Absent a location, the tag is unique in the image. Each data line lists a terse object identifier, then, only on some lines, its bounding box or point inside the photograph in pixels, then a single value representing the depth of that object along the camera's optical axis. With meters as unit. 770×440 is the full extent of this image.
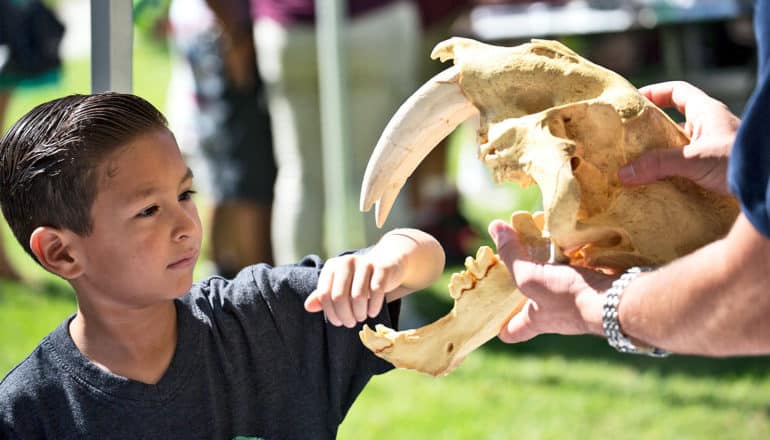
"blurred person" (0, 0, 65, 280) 8.98
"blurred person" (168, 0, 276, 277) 8.68
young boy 3.09
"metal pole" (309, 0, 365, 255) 7.95
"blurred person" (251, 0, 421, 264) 8.30
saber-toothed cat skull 2.84
